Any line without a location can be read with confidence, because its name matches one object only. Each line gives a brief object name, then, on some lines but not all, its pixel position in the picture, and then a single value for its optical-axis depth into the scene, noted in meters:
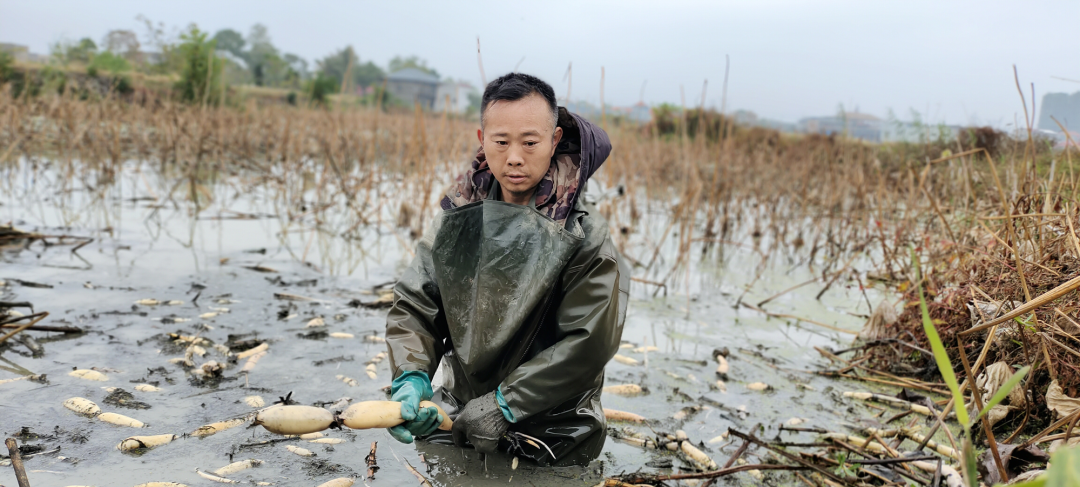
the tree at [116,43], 24.62
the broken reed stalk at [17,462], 1.64
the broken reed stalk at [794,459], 2.22
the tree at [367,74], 87.75
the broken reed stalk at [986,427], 1.35
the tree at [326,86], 27.61
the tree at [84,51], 22.96
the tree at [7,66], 16.84
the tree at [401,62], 88.79
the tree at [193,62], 16.92
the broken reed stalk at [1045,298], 1.44
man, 2.08
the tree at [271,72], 41.74
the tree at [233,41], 95.69
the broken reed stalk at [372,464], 2.26
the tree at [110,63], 24.86
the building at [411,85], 72.12
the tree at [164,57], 18.31
